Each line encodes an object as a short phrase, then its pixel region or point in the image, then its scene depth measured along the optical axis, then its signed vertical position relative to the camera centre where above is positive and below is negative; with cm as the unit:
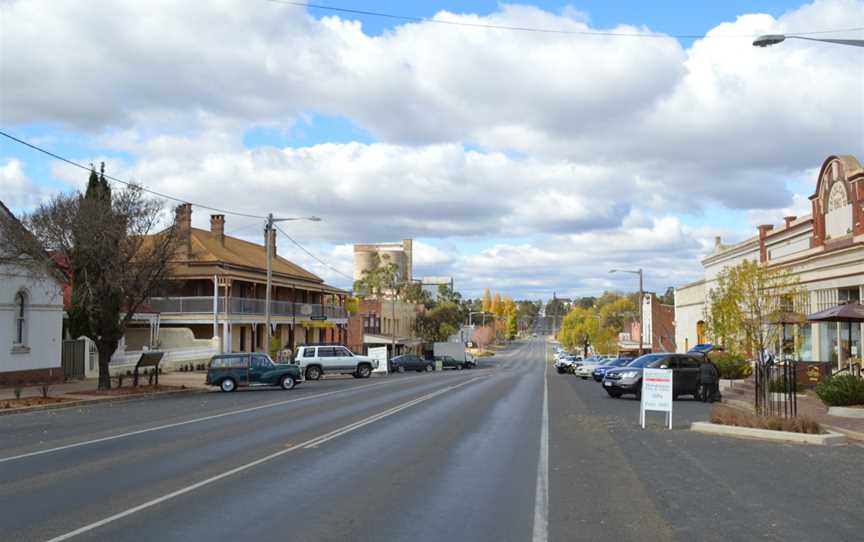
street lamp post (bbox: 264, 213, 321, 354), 4122 +430
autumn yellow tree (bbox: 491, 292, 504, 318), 19608 +442
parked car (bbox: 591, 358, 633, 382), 4294 -222
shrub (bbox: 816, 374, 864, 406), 2002 -155
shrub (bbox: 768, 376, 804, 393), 1862 -137
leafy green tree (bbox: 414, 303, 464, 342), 10888 +46
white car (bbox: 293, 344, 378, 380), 4619 -198
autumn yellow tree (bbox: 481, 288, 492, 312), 19450 +555
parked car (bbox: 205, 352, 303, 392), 3341 -185
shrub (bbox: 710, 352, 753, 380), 3191 -155
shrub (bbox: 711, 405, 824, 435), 1623 -192
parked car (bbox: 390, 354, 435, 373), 6612 -293
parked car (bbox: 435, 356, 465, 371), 7769 -333
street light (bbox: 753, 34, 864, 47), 1376 +474
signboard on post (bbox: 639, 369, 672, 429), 1825 -142
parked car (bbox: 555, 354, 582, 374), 6056 -273
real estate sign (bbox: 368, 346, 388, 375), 5688 -203
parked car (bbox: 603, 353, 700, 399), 2789 -168
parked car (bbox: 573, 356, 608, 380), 4984 -254
